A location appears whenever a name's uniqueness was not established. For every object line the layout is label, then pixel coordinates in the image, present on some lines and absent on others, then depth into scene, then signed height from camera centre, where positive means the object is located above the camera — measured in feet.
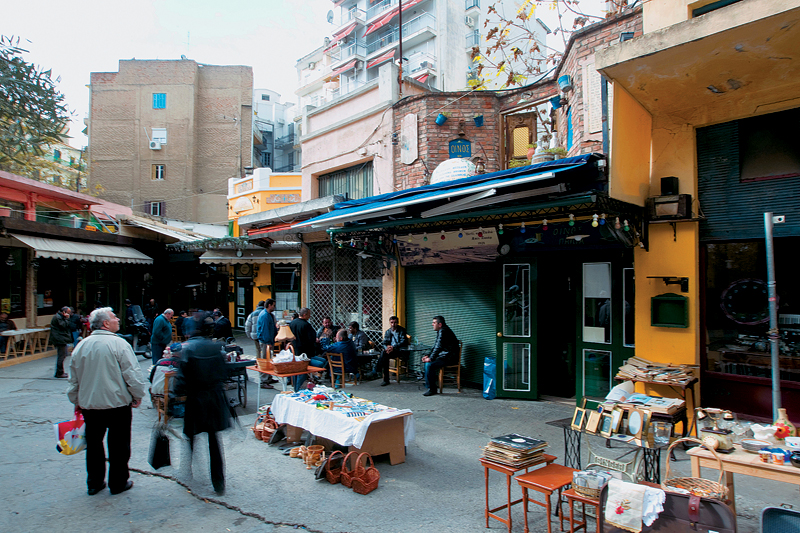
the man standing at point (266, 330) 34.65 -3.18
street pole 15.65 -1.10
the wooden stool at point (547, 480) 12.75 -5.28
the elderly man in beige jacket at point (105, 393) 15.71 -3.48
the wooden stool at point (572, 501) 12.33 -5.53
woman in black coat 16.26 -3.85
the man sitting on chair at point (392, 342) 33.88 -4.03
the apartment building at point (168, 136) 99.91 +30.97
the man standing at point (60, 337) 38.07 -4.02
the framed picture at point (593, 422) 14.96 -4.20
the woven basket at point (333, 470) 17.35 -6.62
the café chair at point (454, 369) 31.04 -5.56
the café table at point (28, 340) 44.09 -5.37
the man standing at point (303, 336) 31.45 -3.26
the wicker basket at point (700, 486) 11.25 -4.79
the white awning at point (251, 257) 55.11 +3.32
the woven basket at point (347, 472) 16.92 -6.55
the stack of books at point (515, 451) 13.66 -4.72
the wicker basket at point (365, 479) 16.42 -6.58
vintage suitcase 10.35 -5.01
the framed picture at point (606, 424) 14.75 -4.23
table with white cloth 17.80 -5.44
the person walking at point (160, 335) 33.27 -3.37
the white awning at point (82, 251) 46.85 +3.80
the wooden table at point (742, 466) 11.75 -4.54
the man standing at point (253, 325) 41.21 -3.49
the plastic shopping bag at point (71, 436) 16.06 -4.97
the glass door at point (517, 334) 29.01 -2.94
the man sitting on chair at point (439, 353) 30.66 -4.24
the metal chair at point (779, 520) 10.55 -5.15
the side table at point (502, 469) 13.58 -5.18
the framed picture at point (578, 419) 15.24 -4.22
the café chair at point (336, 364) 32.50 -5.27
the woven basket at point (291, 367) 25.61 -4.33
